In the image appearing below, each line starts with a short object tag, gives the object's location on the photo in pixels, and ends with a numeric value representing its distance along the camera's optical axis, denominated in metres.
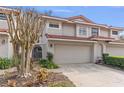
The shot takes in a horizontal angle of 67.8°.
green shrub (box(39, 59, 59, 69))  6.44
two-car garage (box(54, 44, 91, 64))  7.74
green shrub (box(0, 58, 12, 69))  5.92
